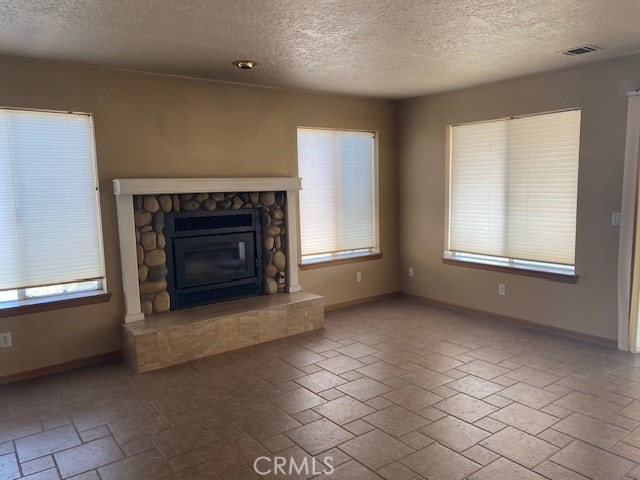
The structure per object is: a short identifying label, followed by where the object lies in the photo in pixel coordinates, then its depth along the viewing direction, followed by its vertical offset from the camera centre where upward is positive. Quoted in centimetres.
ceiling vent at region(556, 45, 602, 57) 355 +99
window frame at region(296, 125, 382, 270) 531 -78
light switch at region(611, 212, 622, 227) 401 -34
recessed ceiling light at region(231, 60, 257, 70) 375 +101
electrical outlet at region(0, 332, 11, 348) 362 -109
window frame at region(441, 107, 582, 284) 445 -84
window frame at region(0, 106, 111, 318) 366 -83
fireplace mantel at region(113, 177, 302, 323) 393 -1
